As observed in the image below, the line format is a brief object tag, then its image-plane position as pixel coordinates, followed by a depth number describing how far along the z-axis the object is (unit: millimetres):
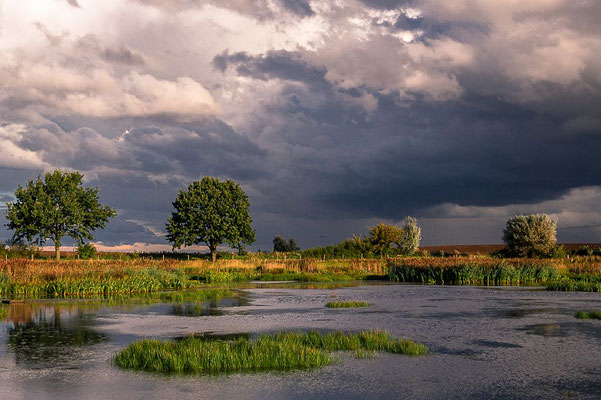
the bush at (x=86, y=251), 83575
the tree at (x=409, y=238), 94250
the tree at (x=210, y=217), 92000
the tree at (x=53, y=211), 85750
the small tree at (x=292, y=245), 125062
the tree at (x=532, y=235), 75375
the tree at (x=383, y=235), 88438
